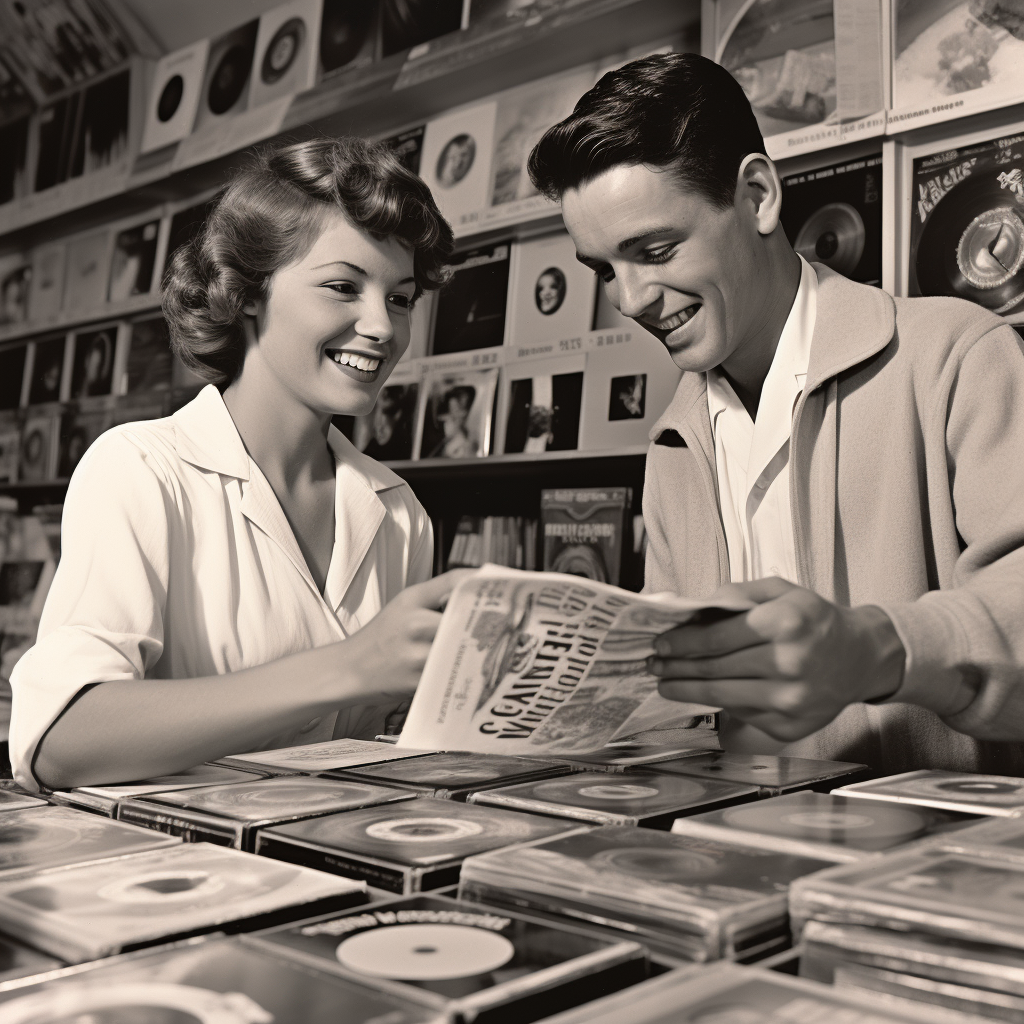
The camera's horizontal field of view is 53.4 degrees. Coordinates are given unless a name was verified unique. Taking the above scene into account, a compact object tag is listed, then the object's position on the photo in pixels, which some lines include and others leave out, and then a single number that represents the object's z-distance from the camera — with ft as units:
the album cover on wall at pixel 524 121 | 8.32
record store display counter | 1.49
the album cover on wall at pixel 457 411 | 8.50
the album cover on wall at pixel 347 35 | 9.47
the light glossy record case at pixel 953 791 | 2.55
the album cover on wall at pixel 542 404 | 8.08
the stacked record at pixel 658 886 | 1.74
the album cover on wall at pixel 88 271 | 11.79
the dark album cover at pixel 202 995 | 1.42
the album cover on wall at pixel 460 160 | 8.66
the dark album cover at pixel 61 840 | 2.21
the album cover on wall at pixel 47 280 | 12.37
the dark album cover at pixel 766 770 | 2.96
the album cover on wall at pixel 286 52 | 10.01
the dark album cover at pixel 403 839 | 2.12
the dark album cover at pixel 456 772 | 2.99
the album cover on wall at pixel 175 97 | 10.85
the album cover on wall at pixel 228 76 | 10.55
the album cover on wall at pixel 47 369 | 12.16
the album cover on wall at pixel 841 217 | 6.65
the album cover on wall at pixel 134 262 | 11.29
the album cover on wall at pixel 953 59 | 5.96
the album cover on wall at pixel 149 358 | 11.01
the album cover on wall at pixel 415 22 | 8.93
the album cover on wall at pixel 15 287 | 12.87
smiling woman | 3.28
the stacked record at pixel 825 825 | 2.17
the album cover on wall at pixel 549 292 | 8.26
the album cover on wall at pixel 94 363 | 11.55
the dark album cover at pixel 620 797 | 2.54
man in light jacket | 4.04
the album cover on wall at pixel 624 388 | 7.53
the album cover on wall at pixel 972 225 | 6.09
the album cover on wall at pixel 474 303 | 8.75
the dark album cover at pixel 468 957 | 1.50
